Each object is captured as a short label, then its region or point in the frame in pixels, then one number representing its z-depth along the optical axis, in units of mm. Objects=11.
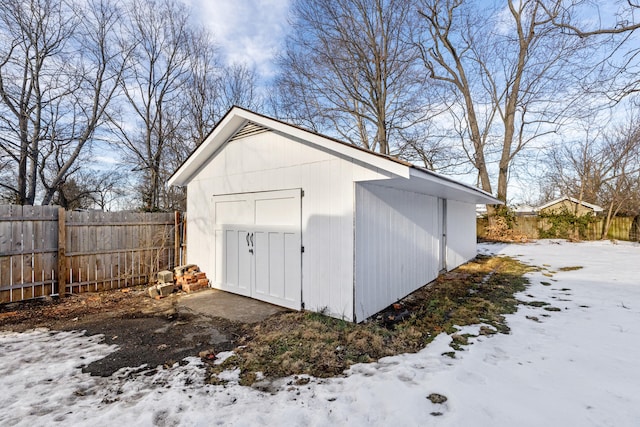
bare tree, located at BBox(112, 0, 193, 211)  12109
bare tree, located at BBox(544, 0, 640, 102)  5574
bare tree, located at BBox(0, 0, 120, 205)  8852
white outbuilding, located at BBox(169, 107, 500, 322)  4359
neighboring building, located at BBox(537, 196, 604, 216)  19938
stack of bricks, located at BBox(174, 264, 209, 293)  6410
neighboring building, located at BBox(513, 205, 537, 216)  32472
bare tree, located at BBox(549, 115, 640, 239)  16533
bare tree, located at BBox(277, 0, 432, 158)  11711
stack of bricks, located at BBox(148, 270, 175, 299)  5930
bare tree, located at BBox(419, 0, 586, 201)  12680
